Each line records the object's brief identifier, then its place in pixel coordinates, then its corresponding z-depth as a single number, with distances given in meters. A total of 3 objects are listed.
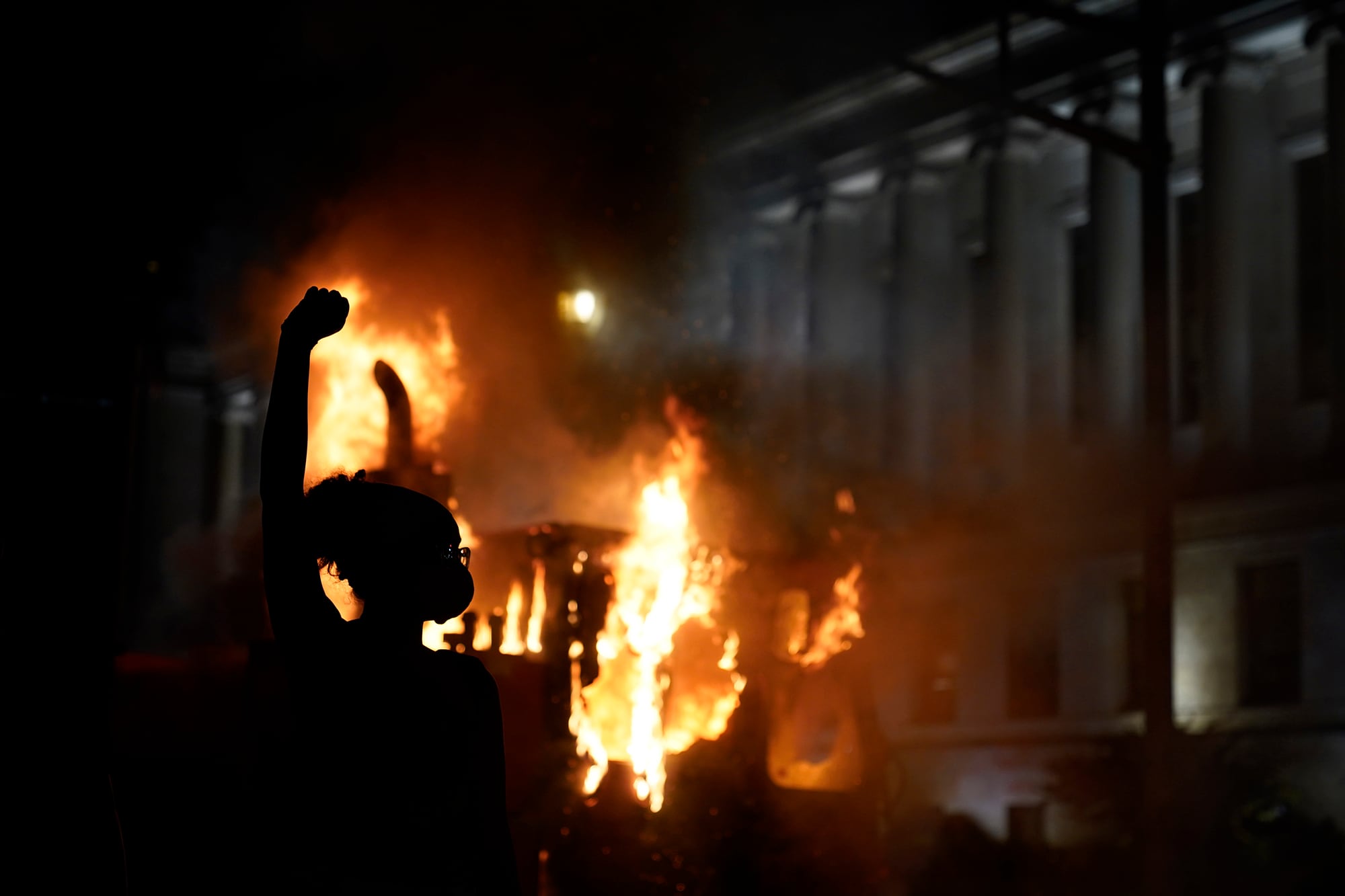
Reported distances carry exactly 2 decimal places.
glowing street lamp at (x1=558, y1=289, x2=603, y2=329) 16.22
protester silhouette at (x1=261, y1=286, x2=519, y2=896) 2.51
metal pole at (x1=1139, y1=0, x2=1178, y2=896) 8.70
